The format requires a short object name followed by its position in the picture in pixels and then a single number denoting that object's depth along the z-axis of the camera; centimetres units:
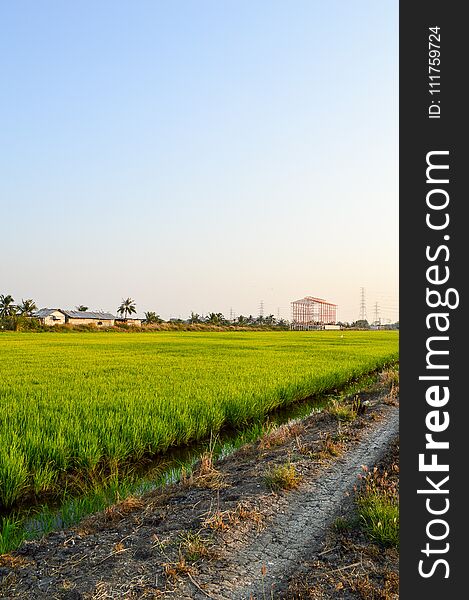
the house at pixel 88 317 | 6931
